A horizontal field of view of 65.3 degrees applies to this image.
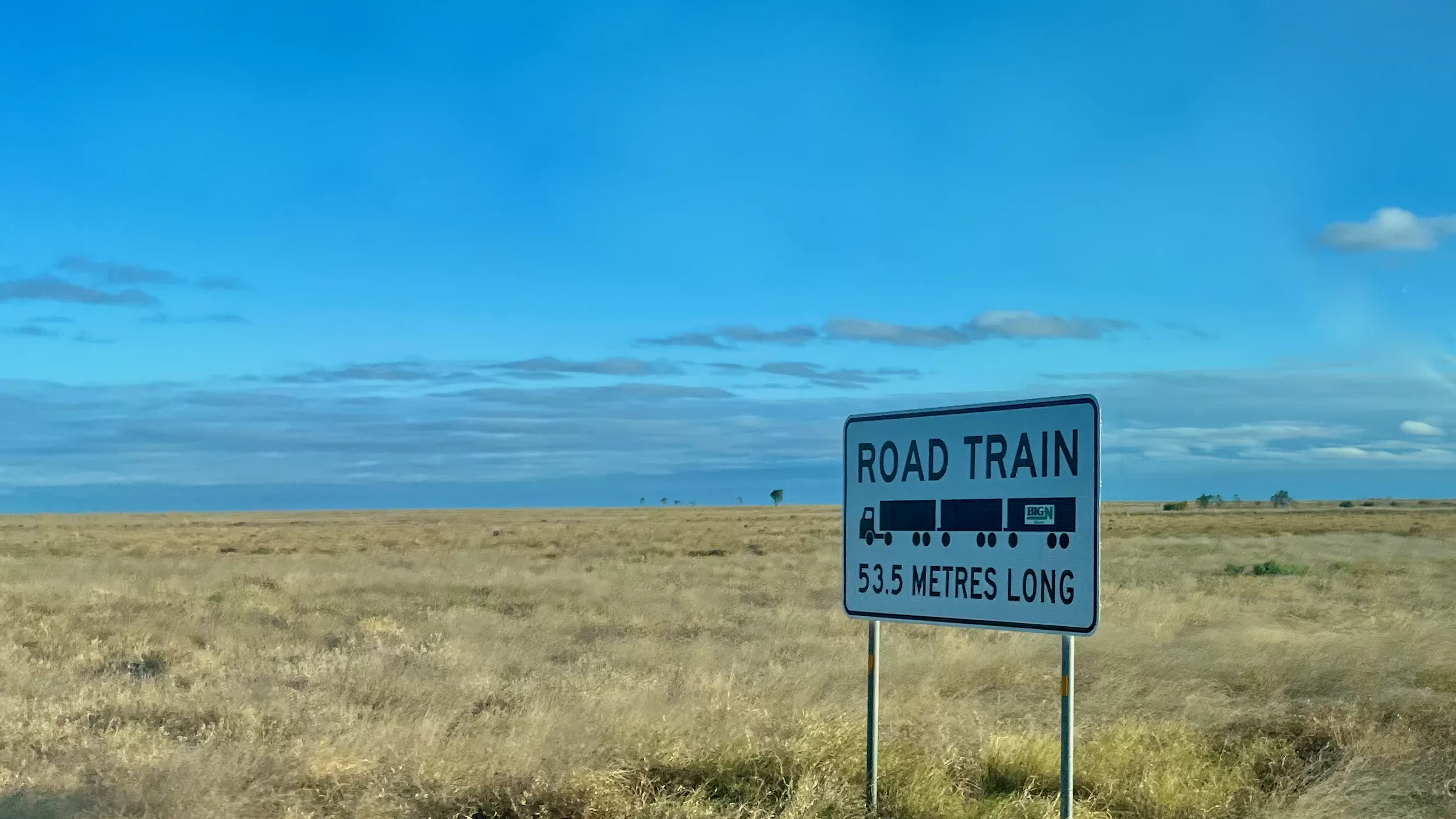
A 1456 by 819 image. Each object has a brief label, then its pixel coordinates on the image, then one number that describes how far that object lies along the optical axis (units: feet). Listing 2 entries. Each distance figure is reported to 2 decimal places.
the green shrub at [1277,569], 86.89
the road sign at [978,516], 18.42
